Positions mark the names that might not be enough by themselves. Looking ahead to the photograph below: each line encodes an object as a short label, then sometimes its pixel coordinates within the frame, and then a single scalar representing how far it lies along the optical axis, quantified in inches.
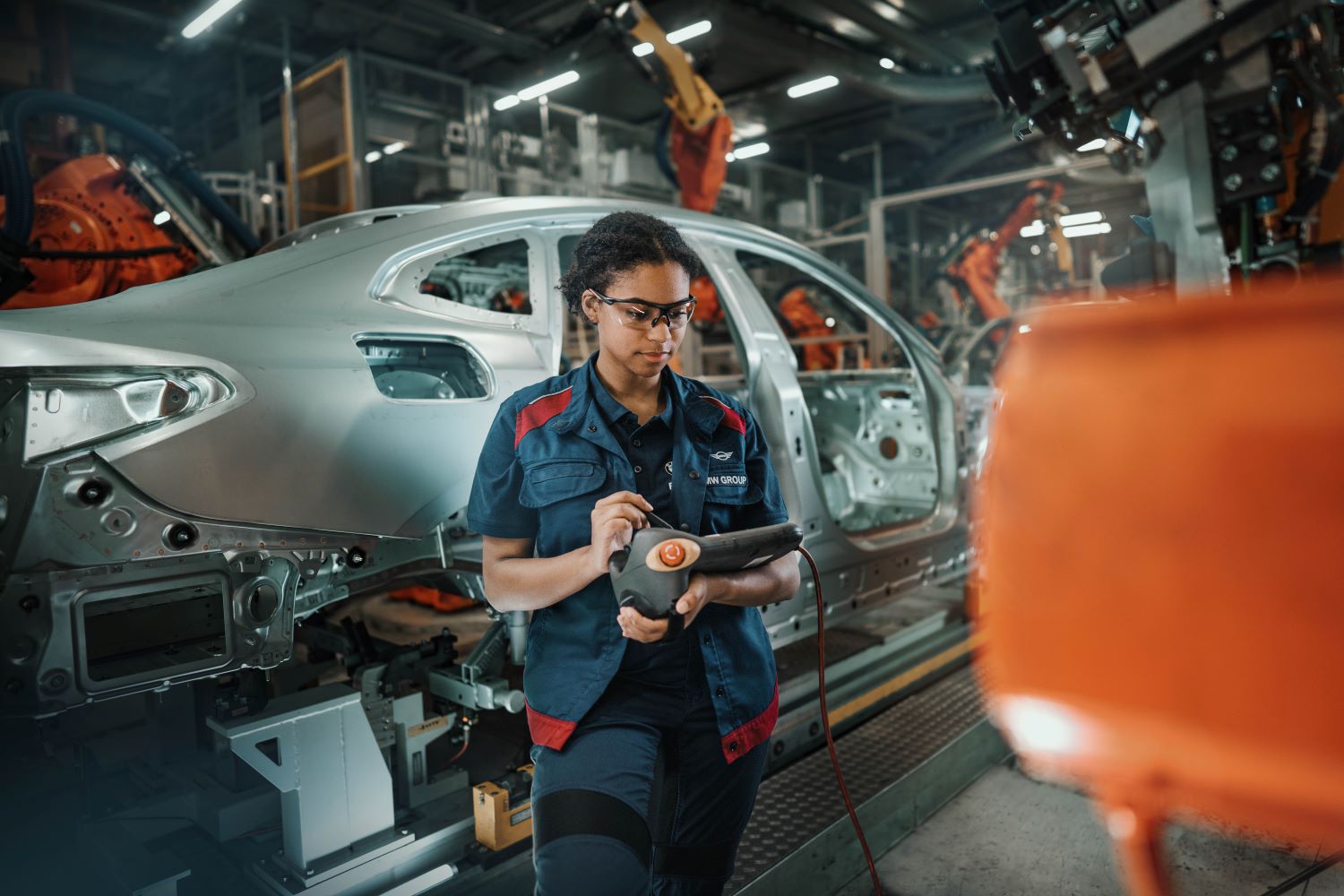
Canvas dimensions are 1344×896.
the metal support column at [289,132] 339.6
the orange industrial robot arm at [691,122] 253.6
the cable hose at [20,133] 182.2
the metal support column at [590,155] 376.5
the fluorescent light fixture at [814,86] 432.5
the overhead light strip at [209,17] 293.4
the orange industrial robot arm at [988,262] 412.2
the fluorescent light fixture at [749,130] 541.9
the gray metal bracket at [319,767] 79.7
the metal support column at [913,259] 609.6
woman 56.7
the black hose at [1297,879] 81.5
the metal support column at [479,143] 363.6
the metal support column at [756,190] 513.7
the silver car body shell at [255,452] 61.6
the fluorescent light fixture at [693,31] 349.1
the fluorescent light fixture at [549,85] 374.9
